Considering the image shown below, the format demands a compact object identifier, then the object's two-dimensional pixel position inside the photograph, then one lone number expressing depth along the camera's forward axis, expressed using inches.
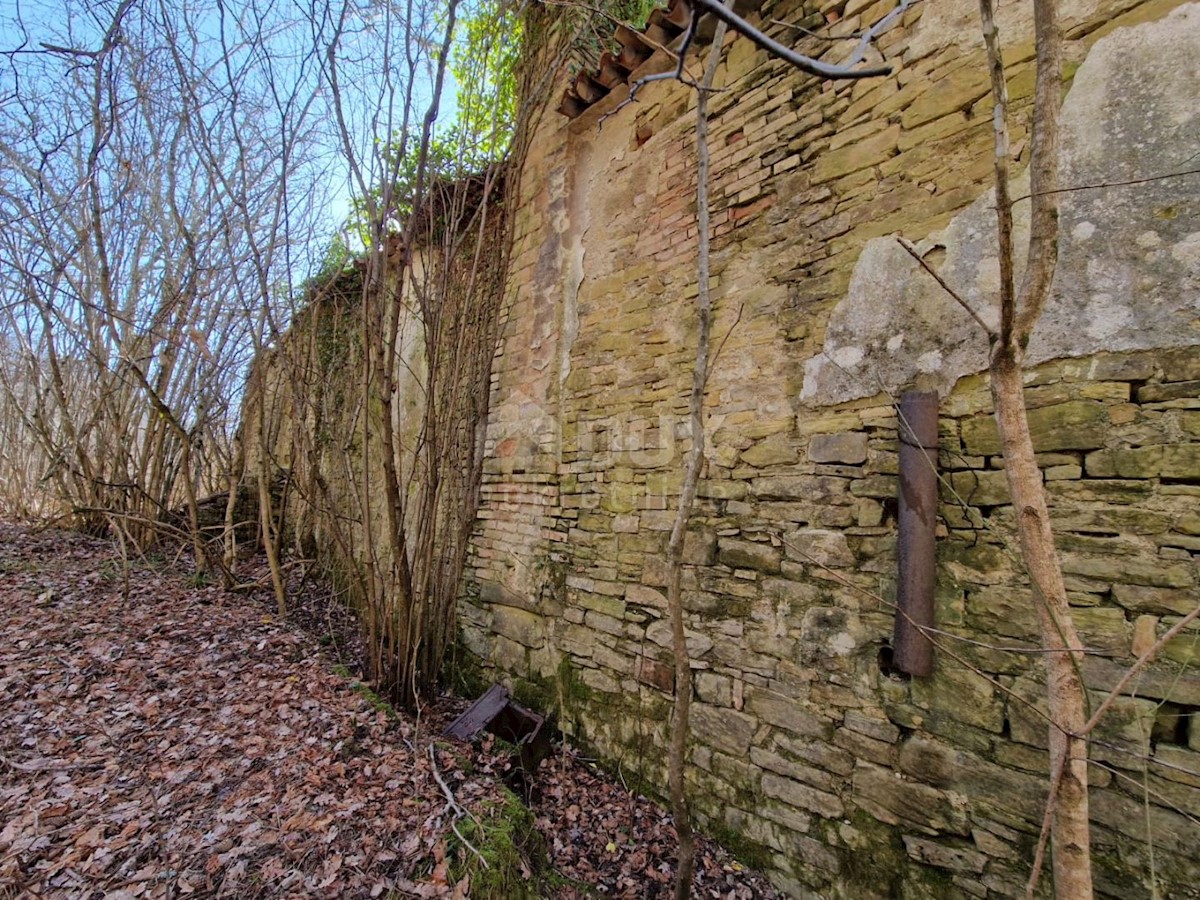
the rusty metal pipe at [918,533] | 73.4
